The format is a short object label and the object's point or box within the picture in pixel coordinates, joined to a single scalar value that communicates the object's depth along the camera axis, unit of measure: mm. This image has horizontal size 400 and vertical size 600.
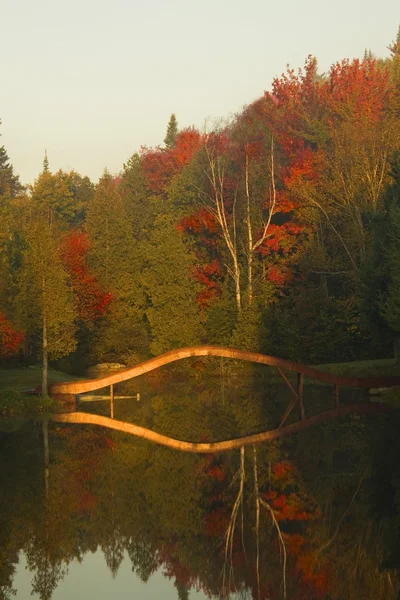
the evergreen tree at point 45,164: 131125
